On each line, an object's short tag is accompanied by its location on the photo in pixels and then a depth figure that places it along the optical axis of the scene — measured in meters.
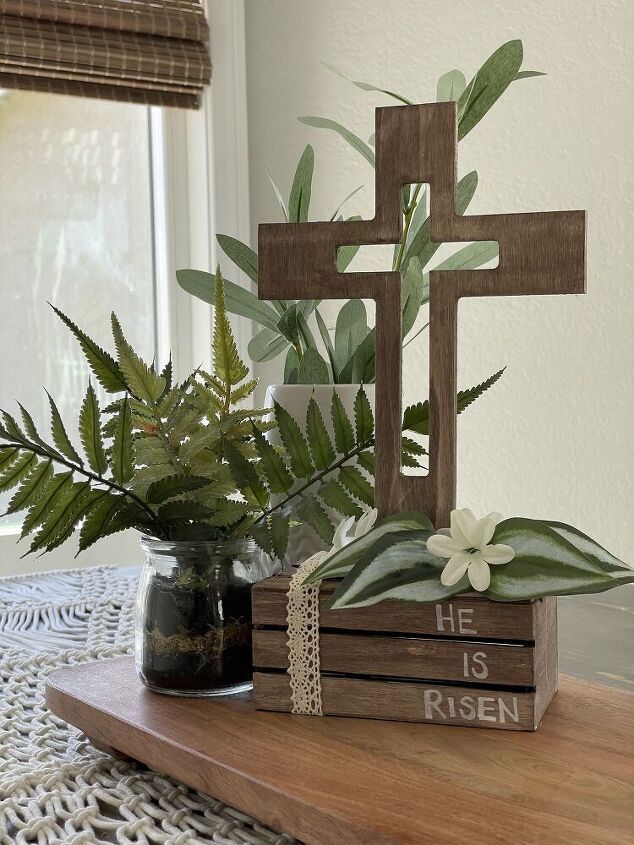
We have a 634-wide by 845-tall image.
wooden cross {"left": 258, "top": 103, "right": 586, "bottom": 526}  0.68
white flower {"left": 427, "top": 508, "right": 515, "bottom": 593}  0.64
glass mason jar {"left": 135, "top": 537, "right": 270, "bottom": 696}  0.70
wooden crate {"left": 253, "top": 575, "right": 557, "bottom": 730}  0.64
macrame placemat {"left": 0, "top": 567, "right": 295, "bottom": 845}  0.57
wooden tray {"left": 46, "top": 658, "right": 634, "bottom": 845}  0.51
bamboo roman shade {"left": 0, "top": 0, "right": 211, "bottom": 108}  1.92
